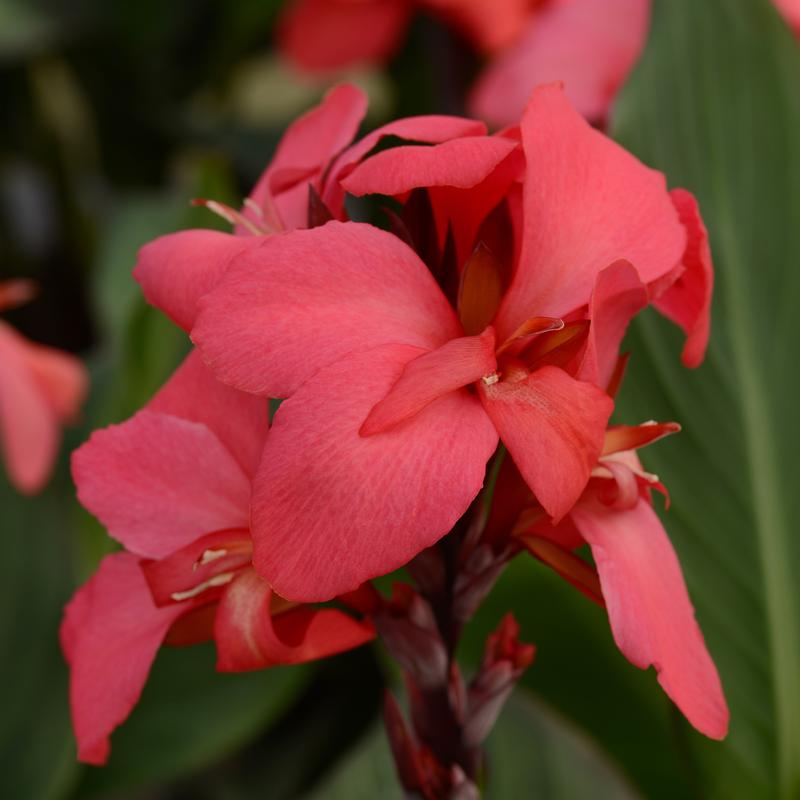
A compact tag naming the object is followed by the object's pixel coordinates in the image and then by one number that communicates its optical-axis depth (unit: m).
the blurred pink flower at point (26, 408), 0.68
